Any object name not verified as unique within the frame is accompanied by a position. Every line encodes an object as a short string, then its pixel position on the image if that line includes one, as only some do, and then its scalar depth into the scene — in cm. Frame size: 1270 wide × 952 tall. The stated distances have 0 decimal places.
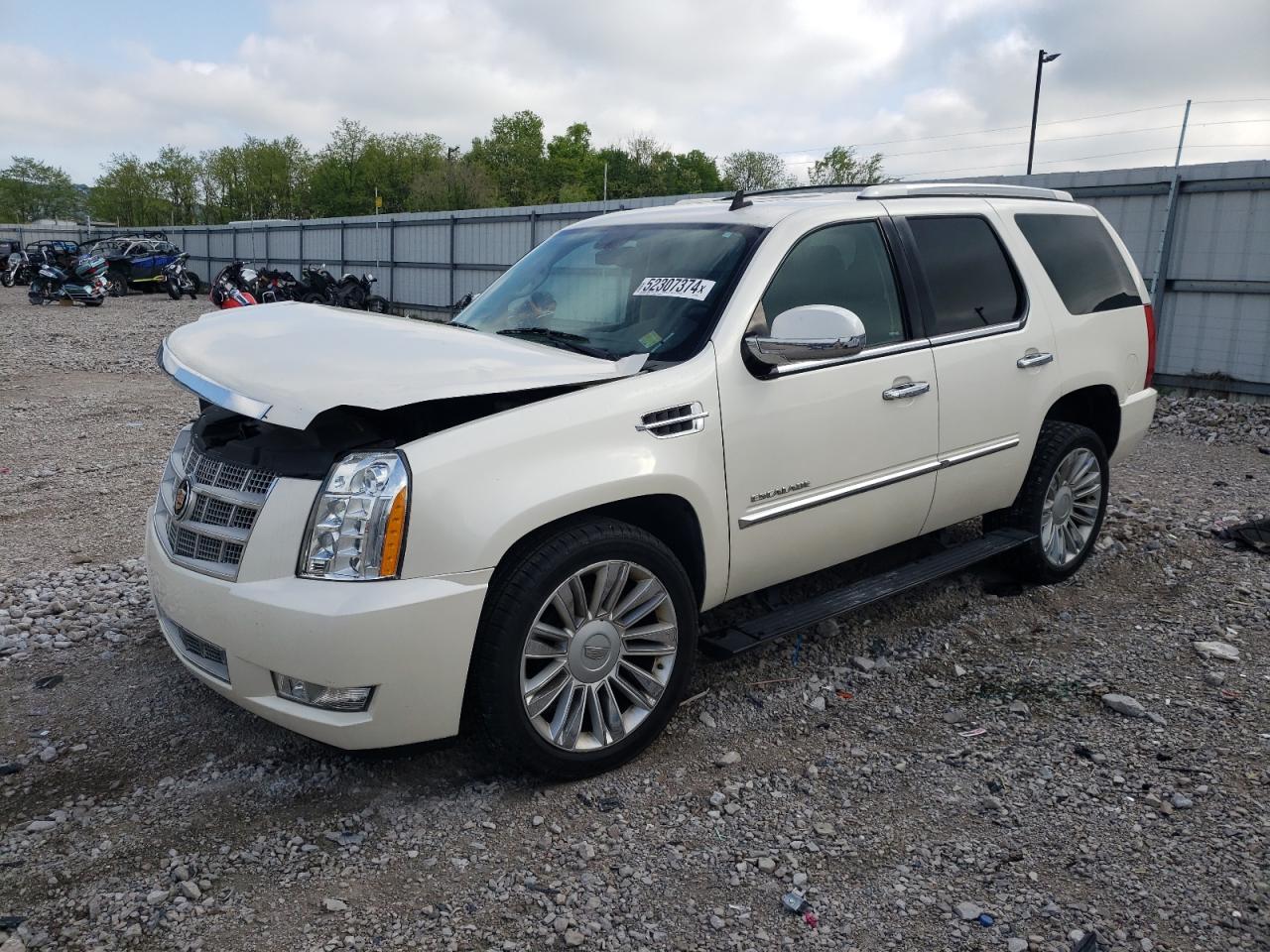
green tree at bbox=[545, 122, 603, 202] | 9125
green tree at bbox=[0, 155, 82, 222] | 9694
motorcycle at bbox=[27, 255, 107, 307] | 2644
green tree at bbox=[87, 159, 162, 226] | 8506
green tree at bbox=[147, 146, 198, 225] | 8556
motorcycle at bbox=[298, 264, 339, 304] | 2208
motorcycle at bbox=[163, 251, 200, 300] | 3025
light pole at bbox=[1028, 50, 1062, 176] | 4103
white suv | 282
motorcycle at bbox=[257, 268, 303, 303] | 2242
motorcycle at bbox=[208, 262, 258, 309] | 2147
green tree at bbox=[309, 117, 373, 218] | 8256
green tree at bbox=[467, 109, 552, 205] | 8419
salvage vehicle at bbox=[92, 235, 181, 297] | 2962
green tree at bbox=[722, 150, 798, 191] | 8462
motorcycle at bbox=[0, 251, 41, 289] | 3184
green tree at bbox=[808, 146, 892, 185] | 5912
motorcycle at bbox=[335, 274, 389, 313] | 2152
